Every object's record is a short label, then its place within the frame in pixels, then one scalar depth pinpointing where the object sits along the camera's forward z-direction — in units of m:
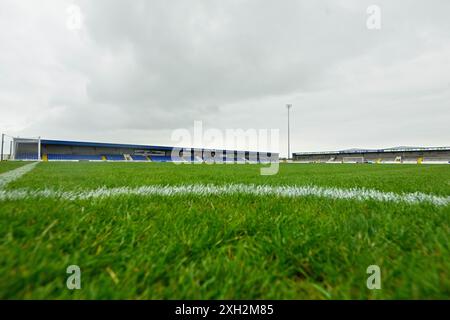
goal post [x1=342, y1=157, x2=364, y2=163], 49.08
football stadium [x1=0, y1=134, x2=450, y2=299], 0.66
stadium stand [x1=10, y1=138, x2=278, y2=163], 32.84
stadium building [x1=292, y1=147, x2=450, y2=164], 40.94
